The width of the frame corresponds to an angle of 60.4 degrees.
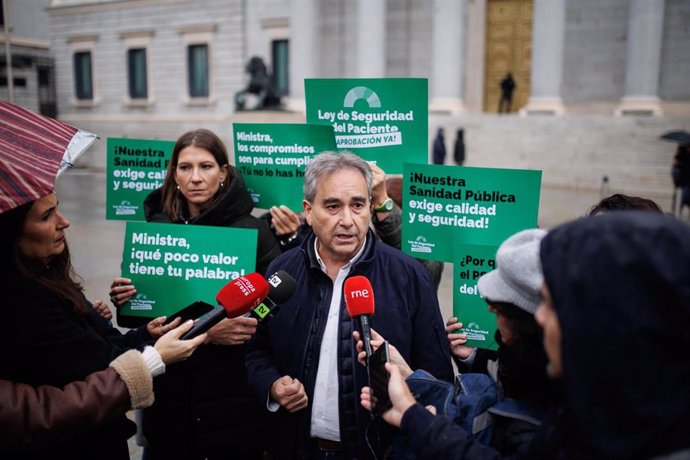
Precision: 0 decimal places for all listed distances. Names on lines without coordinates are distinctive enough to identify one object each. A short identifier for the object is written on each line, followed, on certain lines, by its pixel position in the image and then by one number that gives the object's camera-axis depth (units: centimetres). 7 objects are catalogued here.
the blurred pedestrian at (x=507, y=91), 2483
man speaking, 221
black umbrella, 1078
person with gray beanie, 151
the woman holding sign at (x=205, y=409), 271
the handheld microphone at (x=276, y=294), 216
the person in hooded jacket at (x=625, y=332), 98
